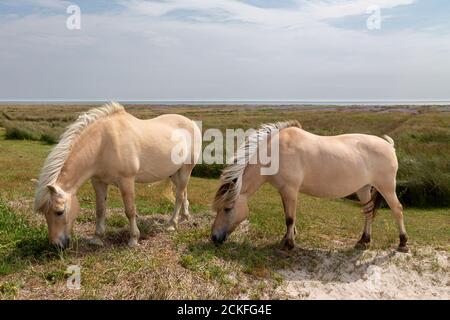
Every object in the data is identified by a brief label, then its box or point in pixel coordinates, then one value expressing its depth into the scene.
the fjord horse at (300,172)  6.24
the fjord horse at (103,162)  5.33
